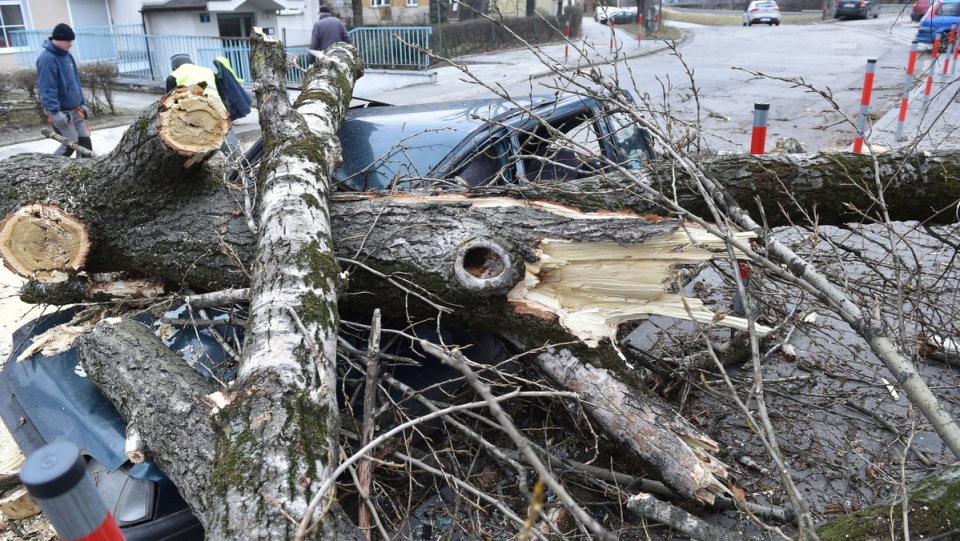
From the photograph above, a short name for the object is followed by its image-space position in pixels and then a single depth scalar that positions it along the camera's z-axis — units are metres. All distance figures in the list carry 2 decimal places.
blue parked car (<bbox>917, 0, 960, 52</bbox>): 14.94
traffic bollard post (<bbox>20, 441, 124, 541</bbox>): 1.21
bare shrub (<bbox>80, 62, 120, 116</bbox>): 12.07
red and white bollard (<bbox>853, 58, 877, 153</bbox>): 8.09
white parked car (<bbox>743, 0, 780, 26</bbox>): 33.31
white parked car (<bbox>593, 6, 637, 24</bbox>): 33.81
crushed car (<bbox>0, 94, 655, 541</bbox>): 2.51
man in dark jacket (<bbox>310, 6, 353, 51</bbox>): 9.89
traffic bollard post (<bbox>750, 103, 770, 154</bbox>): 4.65
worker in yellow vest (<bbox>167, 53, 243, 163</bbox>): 6.73
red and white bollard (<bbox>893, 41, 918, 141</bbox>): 8.73
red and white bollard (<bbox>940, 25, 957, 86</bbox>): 12.67
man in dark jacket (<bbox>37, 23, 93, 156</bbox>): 7.47
